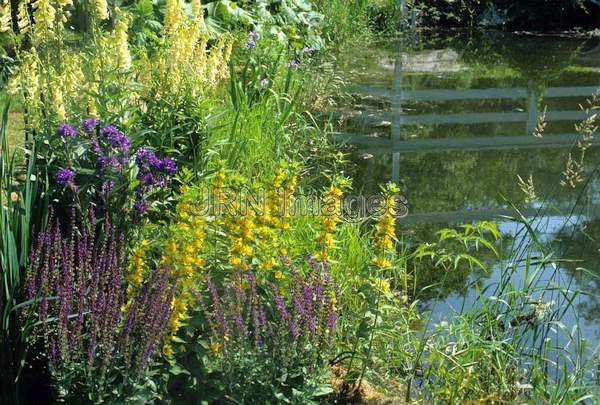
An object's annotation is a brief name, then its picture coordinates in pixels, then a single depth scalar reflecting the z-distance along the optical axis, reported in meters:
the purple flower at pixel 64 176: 5.09
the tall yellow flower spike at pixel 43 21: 6.55
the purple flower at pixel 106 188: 5.26
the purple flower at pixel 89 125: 5.52
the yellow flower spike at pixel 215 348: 4.61
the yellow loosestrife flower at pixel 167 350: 4.58
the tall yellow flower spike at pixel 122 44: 6.41
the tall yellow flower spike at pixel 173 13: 7.20
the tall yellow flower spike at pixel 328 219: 5.17
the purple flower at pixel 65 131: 5.34
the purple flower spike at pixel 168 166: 5.39
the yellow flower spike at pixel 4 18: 6.67
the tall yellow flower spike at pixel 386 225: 5.17
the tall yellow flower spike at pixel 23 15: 6.70
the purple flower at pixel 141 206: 5.19
